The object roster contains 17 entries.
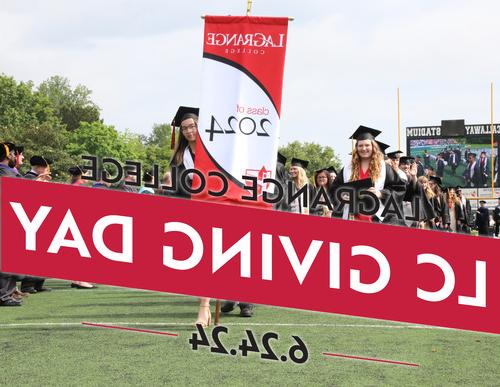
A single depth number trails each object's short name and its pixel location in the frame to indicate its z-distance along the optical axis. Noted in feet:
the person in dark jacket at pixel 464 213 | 85.41
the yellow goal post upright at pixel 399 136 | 185.26
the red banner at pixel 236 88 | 24.73
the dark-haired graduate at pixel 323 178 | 48.73
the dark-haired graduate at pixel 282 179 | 24.94
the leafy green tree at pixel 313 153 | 313.12
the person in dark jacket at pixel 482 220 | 108.88
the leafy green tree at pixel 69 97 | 341.62
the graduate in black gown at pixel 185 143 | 26.04
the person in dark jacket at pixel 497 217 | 111.96
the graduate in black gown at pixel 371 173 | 29.32
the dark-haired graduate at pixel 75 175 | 41.91
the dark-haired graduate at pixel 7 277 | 33.91
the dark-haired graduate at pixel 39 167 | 39.11
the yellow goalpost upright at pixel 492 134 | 190.08
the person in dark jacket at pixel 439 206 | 67.91
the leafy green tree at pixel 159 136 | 487.61
